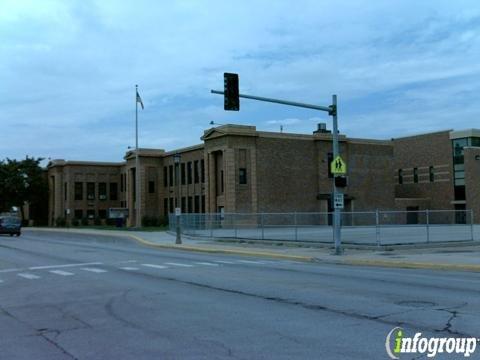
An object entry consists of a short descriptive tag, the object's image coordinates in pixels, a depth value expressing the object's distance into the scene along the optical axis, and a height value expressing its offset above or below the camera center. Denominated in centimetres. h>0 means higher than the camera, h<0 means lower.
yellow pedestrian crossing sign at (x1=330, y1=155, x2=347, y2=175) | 2427 +162
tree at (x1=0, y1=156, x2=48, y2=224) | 9006 +446
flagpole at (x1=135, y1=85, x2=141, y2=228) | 5903 +299
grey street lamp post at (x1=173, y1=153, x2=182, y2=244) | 3342 +107
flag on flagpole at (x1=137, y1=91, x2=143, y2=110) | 5766 +1057
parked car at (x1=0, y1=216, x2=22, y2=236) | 5188 -111
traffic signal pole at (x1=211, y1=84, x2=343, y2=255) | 2391 +334
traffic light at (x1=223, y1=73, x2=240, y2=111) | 2198 +417
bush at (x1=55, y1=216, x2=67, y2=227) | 8828 -144
